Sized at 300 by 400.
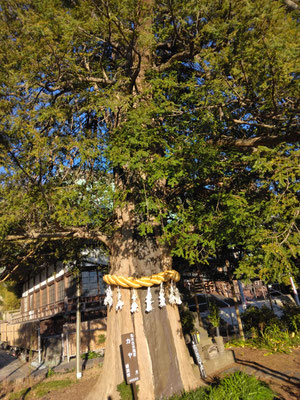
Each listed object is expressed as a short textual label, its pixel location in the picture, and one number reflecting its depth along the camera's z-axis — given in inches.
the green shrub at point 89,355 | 469.1
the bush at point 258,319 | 411.2
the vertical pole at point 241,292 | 573.2
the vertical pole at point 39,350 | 496.1
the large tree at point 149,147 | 207.6
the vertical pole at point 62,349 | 482.0
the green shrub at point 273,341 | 354.0
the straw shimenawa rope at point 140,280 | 251.0
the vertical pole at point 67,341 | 471.8
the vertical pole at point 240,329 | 421.7
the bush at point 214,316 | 407.9
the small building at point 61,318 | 498.6
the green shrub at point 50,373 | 393.1
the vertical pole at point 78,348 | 355.9
